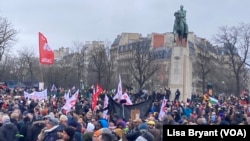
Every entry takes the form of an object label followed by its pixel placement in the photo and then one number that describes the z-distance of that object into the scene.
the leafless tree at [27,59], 64.45
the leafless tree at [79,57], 56.28
